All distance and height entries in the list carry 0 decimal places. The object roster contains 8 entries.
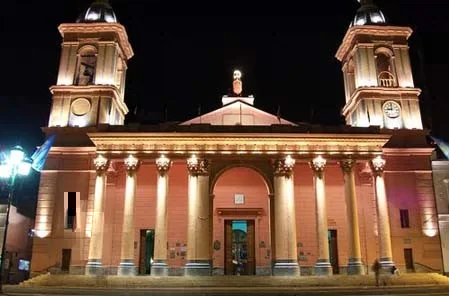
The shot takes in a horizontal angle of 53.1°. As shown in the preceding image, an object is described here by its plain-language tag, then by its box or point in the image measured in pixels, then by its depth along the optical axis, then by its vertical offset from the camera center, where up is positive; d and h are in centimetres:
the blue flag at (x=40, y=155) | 2378 +552
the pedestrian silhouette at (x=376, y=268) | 2198 -44
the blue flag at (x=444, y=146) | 3089 +762
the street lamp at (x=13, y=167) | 1661 +336
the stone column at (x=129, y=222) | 2605 +212
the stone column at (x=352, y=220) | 2614 +225
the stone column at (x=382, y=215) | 2672 +260
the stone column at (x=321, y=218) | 2612 +238
